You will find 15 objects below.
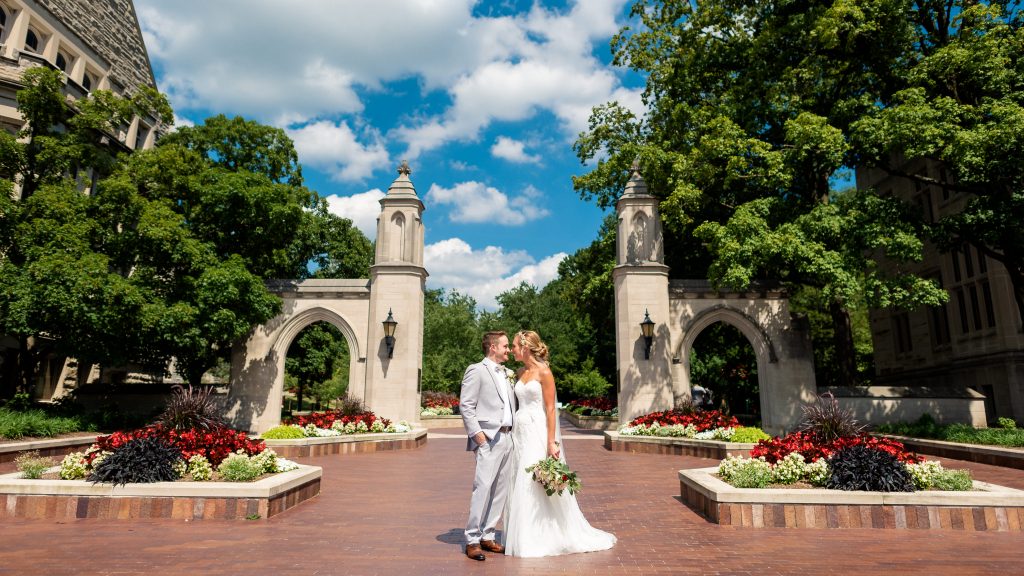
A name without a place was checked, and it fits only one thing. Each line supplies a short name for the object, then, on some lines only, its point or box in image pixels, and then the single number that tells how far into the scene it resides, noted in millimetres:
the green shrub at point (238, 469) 7082
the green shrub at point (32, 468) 7016
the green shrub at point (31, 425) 12625
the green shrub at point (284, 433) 13766
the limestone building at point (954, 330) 19594
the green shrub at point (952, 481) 6695
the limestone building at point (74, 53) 22141
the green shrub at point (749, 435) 12328
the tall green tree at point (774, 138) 15023
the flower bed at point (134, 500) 6465
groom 5164
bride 5184
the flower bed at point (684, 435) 12531
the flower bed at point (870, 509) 6258
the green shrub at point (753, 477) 6922
